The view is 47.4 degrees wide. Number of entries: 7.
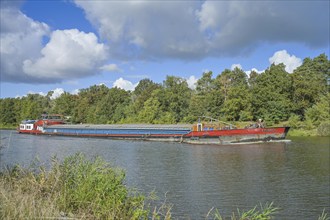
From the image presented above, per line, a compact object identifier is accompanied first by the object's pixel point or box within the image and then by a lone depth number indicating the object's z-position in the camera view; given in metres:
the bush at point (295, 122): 73.06
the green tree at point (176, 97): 88.56
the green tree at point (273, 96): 76.69
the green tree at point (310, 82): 80.69
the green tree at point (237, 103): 76.31
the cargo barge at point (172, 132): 53.47
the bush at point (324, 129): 66.56
